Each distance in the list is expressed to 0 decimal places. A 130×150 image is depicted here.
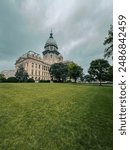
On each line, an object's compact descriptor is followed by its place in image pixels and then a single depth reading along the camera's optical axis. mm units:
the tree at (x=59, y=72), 37120
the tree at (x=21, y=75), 33104
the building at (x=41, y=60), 49018
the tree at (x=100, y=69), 27282
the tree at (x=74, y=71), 34145
